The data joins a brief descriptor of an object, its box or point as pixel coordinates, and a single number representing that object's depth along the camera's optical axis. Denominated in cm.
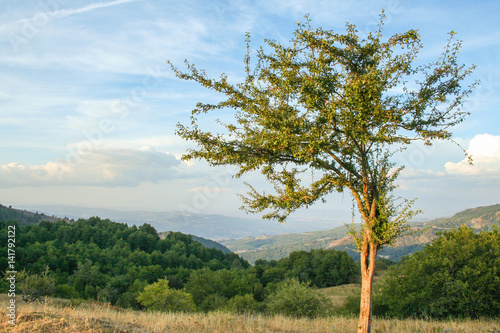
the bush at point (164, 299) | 3962
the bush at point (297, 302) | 2769
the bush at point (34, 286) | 2986
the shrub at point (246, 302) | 4372
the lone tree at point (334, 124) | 938
